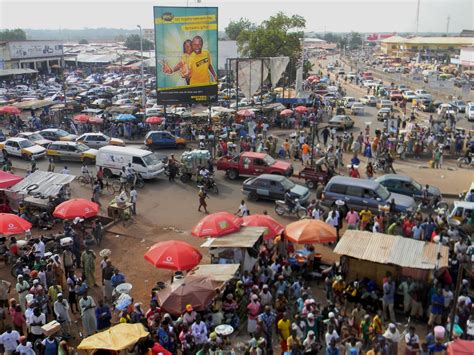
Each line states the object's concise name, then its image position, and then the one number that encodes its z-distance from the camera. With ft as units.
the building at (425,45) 378.57
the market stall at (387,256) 43.62
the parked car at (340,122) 127.54
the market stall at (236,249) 49.08
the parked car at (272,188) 70.85
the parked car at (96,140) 102.58
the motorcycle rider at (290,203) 68.36
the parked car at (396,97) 176.24
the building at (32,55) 229.45
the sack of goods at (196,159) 84.51
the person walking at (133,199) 69.87
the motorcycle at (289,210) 67.67
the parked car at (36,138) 105.81
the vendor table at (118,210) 67.97
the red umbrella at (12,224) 52.49
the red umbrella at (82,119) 123.13
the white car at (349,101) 163.86
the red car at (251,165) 81.30
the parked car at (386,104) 154.30
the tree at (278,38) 197.47
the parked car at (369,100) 169.99
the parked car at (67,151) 96.53
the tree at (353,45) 636.48
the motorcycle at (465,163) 94.16
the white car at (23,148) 99.45
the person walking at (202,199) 70.23
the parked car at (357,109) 152.25
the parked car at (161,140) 106.11
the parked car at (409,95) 173.45
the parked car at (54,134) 109.50
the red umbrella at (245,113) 124.26
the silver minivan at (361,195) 65.57
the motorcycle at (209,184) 79.46
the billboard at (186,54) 105.50
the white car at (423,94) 161.79
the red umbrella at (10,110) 132.87
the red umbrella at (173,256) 45.14
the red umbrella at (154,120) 116.57
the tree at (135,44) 471.21
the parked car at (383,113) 138.48
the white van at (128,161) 82.94
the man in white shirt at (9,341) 36.55
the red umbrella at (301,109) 134.51
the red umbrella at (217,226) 51.70
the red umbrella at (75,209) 58.03
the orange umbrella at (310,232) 50.78
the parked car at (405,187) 70.38
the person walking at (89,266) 48.85
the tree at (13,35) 461.90
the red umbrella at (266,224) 53.26
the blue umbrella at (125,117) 119.75
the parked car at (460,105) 151.02
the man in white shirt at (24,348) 34.45
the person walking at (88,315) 40.24
